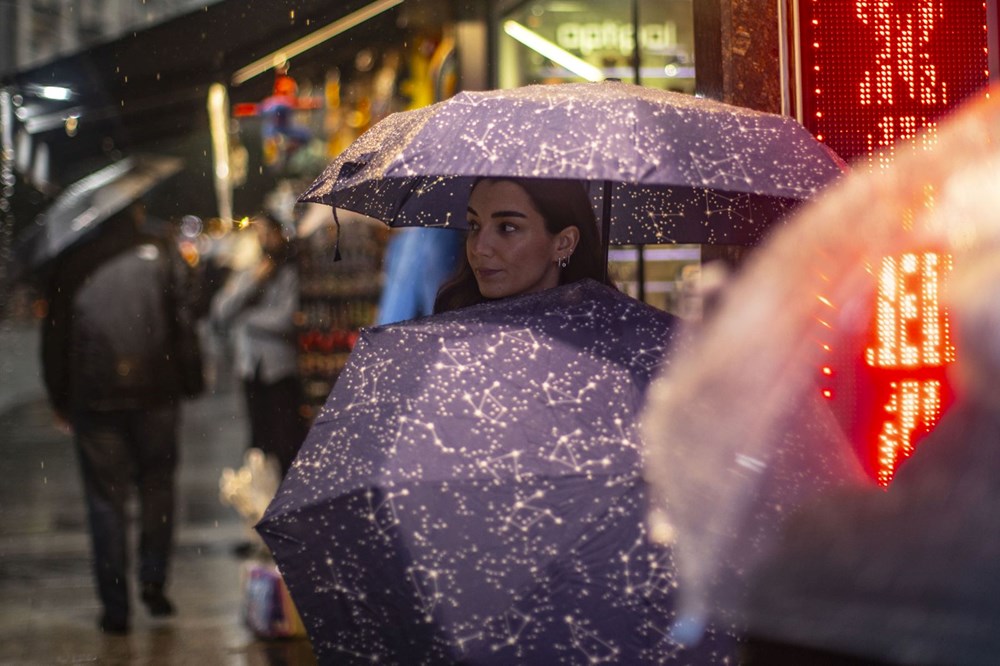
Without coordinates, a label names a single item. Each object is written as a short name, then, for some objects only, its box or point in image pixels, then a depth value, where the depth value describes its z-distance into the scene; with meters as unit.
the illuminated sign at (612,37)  8.46
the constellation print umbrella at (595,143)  3.07
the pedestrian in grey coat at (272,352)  8.37
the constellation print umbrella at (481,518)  2.83
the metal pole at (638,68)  7.36
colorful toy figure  10.44
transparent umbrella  2.84
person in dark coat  7.29
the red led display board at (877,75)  4.19
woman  3.83
